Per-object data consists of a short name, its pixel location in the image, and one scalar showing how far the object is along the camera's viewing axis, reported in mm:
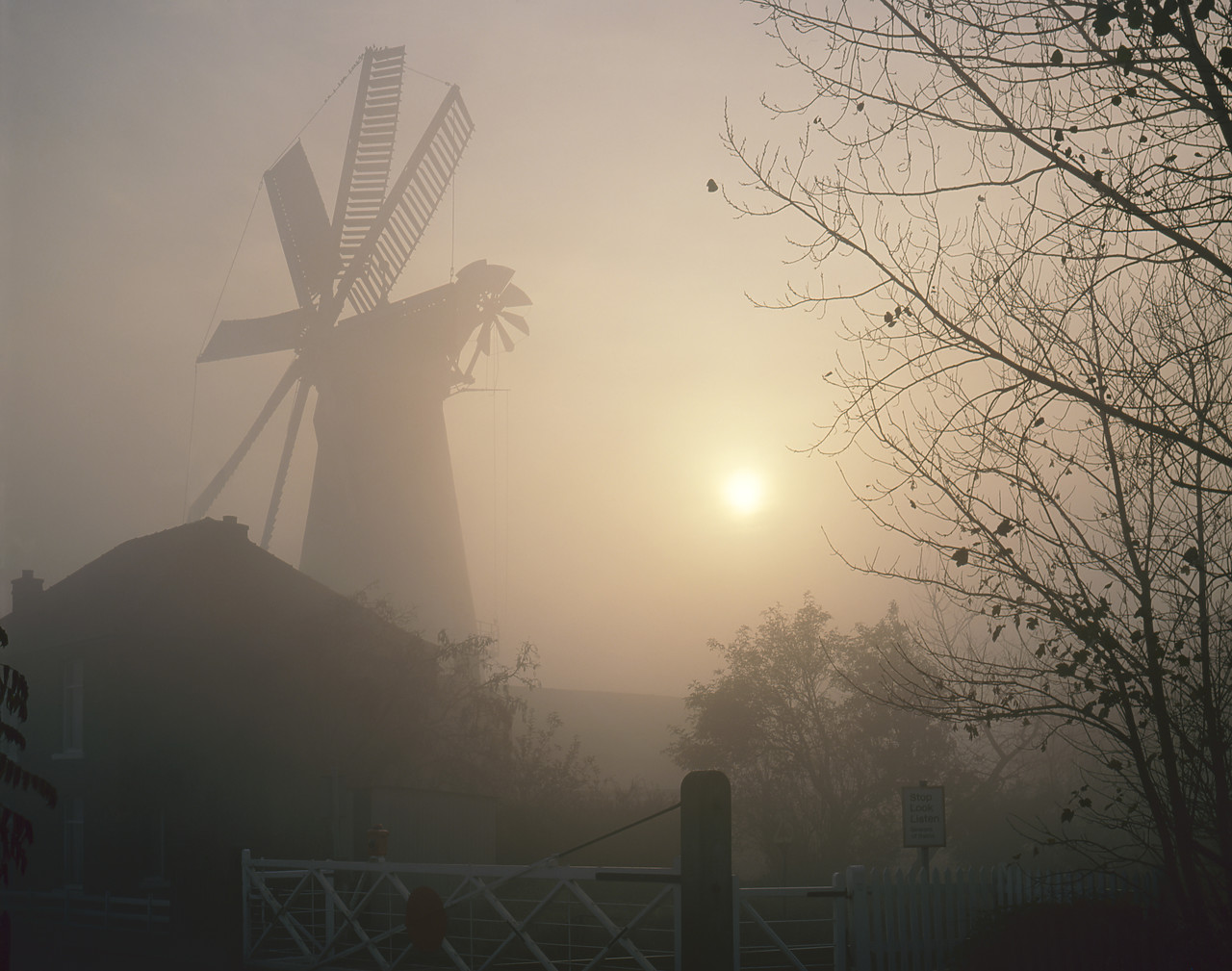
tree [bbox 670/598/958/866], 34562
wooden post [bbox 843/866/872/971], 12303
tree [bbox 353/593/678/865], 28953
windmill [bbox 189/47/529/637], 42531
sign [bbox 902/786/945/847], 14797
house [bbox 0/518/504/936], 24094
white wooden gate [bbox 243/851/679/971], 9555
